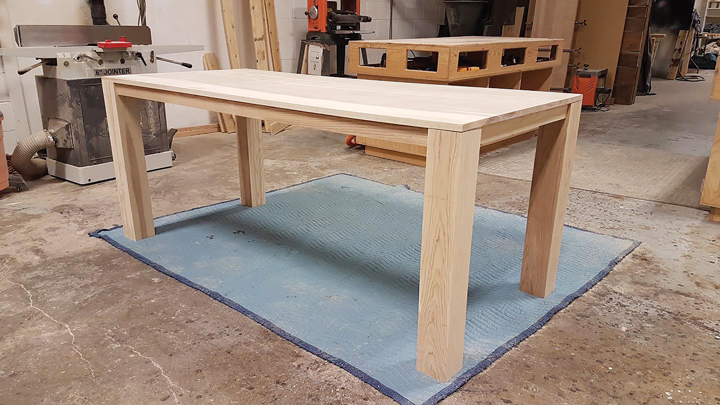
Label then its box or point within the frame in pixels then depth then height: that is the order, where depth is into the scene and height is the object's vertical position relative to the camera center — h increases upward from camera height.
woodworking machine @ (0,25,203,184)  2.92 -0.34
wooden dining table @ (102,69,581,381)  1.23 -0.27
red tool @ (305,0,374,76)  4.68 +0.01
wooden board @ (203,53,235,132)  4.43 -0.77
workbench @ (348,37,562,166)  3.16 -0.24
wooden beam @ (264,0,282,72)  4.61 -0.07
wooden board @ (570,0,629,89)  5.93 -0.04
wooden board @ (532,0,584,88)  5.70 +0.07
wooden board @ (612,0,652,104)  5.82 -0.21
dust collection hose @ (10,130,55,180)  3.03 -0.70
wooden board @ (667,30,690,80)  8.44 -0.34
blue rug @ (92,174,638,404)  1.51 -0.89
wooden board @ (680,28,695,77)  8.70 -0.36
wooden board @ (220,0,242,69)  4.34 -0.05
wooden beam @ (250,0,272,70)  4.41 -0.05
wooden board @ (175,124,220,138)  4.43 -0.87
